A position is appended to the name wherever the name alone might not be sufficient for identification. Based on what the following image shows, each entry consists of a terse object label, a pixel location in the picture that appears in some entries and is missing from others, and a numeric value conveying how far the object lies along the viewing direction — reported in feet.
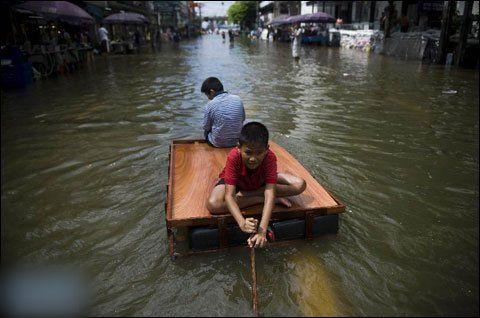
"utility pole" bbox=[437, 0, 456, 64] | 57.82
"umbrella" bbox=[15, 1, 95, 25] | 45.50
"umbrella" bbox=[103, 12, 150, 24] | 85.71
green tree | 316.40
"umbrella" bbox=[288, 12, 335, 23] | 108.88
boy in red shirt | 10.43
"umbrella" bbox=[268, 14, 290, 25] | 127.58
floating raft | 11.35
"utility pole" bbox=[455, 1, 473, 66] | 53.42
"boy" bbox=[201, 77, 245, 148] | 16.65
